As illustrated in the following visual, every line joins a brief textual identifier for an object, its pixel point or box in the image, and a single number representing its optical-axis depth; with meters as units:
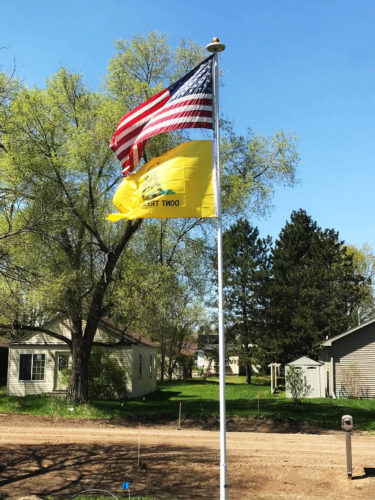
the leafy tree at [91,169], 16.50
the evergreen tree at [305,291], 40.78
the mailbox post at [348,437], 9.84
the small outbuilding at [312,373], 27.14
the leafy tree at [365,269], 55.59
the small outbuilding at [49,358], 27.20
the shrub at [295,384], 22.65
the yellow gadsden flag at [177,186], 7.37
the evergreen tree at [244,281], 46.41
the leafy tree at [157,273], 17.64
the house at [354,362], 26.23
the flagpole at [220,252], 6.49
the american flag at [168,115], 7.66
